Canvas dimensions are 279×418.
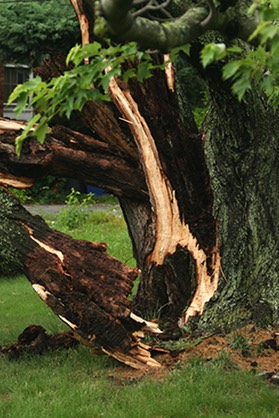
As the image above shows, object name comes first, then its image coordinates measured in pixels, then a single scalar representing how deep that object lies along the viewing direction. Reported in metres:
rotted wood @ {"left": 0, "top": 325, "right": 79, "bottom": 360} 10.25
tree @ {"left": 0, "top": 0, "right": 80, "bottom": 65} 28.55
